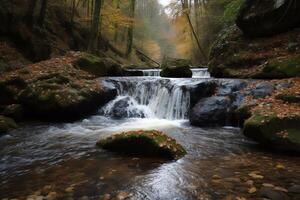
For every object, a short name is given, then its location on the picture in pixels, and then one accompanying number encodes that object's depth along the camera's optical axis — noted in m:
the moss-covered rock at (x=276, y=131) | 5.92
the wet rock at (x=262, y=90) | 8.65
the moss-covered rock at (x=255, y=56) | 10.09
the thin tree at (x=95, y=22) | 15.94
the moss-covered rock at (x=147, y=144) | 5.79
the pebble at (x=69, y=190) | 4.25
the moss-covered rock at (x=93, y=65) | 12.87
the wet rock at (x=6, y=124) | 8.22
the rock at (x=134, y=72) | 17.19
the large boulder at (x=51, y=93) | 9.88
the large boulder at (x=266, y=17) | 11.71
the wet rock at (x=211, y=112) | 9.16
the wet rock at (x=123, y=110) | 10.91
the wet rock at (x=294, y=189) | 4.08
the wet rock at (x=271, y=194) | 3.91
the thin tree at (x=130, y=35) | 26.03
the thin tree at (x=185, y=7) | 22.42
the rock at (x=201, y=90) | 10.55
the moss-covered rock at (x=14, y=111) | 9.75
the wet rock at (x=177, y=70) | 15.04
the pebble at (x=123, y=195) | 4.03
